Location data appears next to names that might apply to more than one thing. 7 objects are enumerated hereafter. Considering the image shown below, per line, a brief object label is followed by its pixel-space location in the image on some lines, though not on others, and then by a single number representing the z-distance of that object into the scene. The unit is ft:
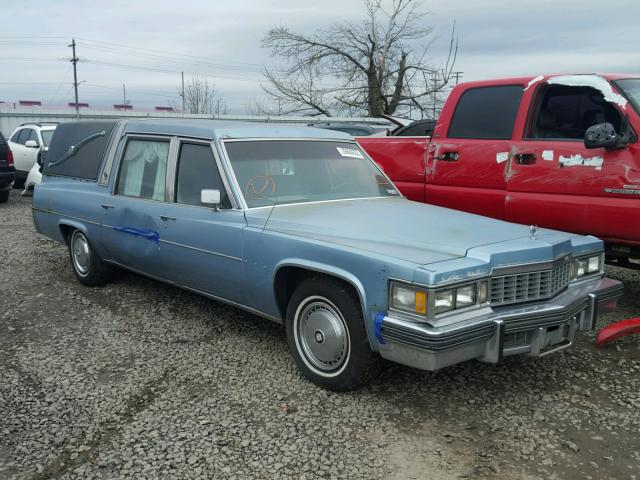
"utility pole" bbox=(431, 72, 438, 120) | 87.81
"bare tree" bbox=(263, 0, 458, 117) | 91.40
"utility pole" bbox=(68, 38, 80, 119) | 163.32
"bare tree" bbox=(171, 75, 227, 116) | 177.37
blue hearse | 10.19
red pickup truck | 15.37
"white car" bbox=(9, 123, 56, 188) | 48.05
